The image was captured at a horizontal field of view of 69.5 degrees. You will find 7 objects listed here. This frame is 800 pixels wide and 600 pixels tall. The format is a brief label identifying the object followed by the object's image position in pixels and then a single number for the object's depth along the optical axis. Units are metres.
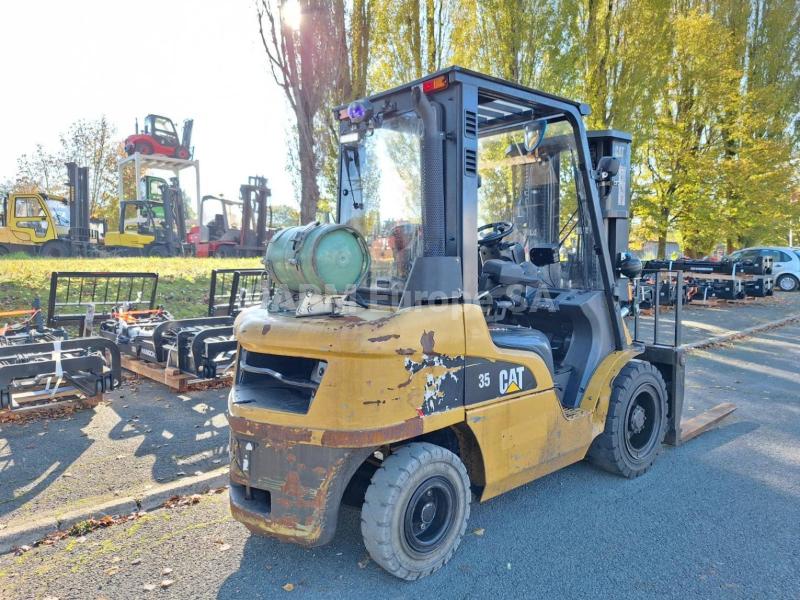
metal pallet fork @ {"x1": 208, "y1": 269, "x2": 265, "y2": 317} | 8.88
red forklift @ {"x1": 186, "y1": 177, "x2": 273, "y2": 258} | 22.80
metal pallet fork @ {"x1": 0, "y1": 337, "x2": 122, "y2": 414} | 5.73
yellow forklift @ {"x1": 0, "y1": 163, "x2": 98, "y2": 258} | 21.83
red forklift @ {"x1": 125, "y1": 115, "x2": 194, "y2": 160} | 27.75
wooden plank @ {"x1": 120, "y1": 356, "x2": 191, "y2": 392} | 6.84
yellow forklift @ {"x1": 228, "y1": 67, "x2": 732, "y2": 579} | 3.03
